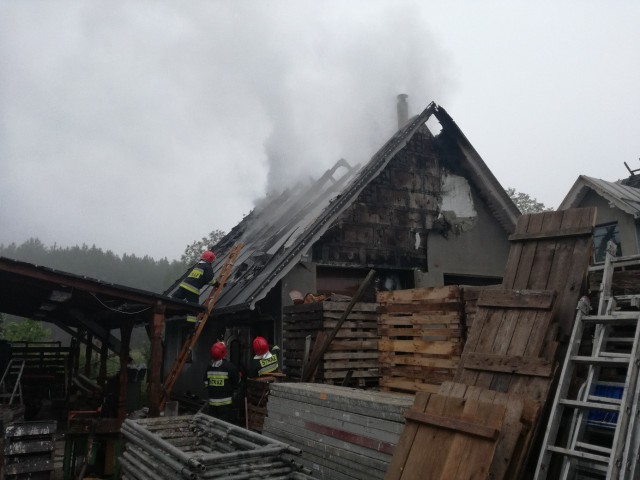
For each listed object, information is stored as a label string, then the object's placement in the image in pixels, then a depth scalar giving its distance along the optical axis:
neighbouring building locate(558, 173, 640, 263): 13.24
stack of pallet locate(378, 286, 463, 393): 6.80
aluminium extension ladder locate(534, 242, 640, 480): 3.59
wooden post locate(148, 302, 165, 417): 8.39
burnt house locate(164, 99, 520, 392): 10.99
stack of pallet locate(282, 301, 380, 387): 8.91
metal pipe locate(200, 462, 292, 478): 4.25
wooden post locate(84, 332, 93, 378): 15.03
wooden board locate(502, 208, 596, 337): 4.92
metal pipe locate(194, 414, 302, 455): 4.75
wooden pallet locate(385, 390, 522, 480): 3.71
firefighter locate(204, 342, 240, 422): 8.54
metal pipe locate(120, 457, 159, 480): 5.33
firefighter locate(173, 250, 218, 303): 10.91
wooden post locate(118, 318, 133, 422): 9.23
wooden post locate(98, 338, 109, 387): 13.06
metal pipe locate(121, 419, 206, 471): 4.10
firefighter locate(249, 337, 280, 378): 9.22
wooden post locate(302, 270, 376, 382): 8.65
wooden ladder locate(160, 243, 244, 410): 9.55
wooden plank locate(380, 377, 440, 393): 6.89
